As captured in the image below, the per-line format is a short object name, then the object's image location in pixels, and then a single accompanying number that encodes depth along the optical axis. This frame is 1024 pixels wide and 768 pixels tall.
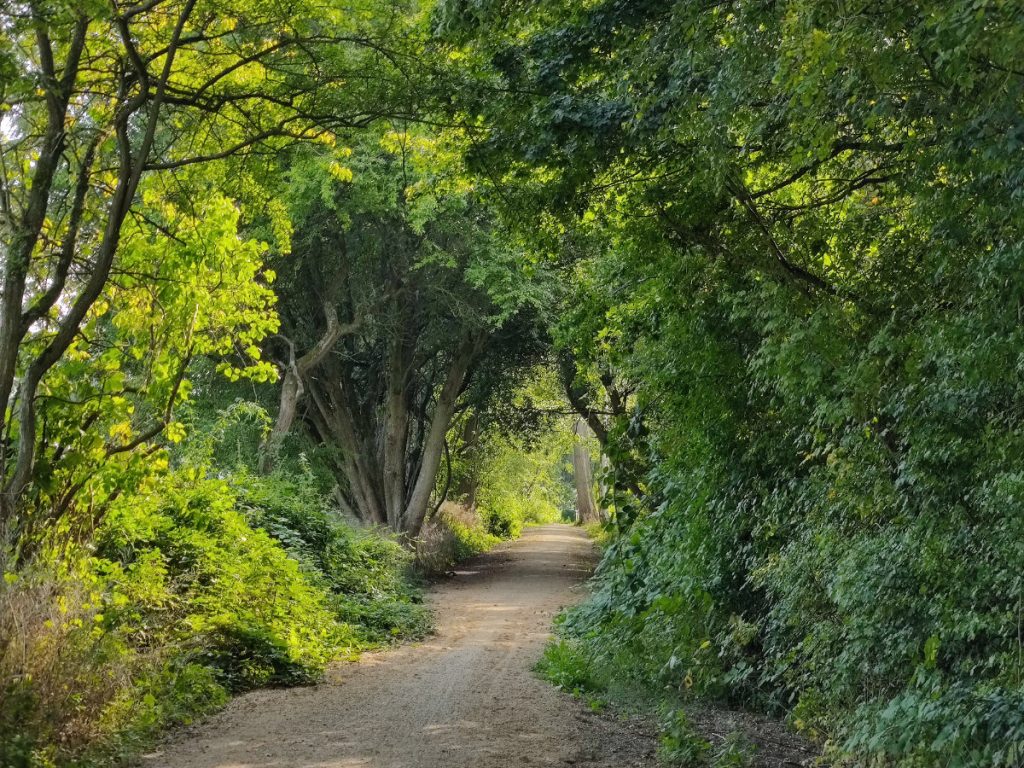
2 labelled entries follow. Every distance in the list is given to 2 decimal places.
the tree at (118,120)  6.93
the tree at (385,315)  18.47
